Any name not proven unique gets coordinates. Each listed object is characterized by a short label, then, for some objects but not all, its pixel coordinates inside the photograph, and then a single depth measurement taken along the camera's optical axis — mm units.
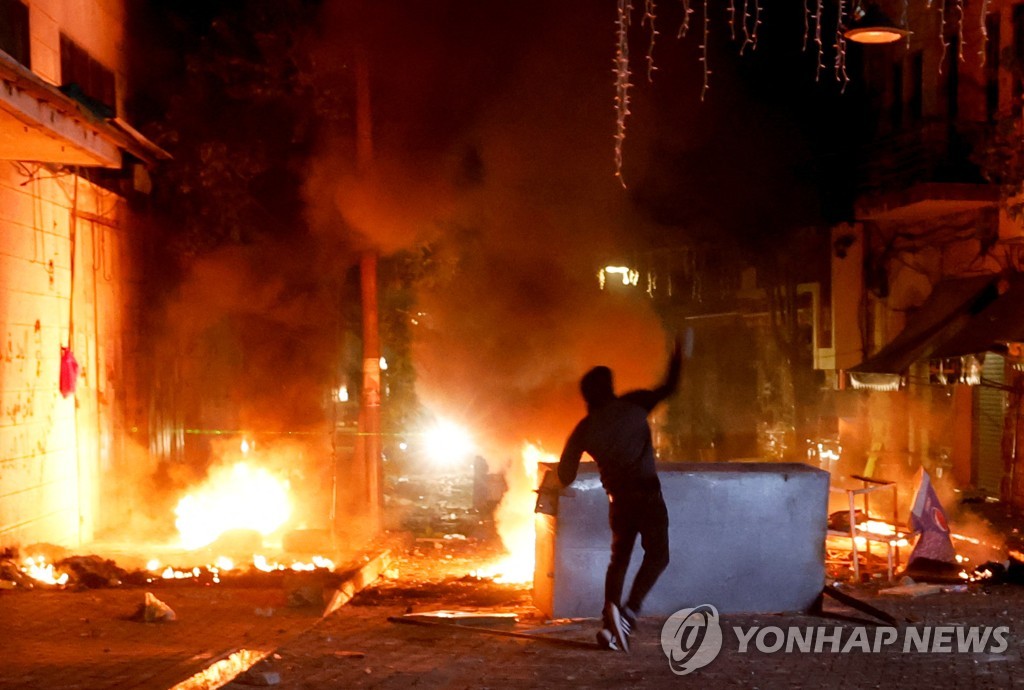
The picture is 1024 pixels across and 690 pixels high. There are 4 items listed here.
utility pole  12500
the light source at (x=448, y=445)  21906
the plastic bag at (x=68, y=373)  10883
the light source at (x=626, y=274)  27236
